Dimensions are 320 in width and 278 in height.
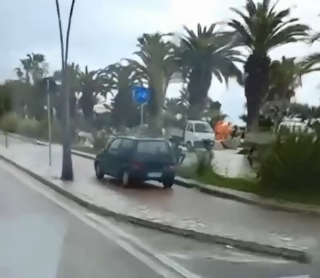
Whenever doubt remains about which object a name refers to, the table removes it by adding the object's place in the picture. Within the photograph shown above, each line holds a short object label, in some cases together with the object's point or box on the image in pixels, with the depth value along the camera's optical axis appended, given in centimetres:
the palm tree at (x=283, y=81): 1859
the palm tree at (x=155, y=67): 2670
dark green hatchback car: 1853
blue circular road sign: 2226
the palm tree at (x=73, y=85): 2119
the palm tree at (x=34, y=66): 2958
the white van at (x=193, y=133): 2449
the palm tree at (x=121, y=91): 2719
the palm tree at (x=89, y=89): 2977
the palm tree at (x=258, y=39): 2194
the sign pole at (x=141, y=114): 2576
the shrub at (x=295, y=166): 1576
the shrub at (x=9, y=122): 3253
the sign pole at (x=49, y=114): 2309
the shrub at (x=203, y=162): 1948
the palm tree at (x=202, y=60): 2477
